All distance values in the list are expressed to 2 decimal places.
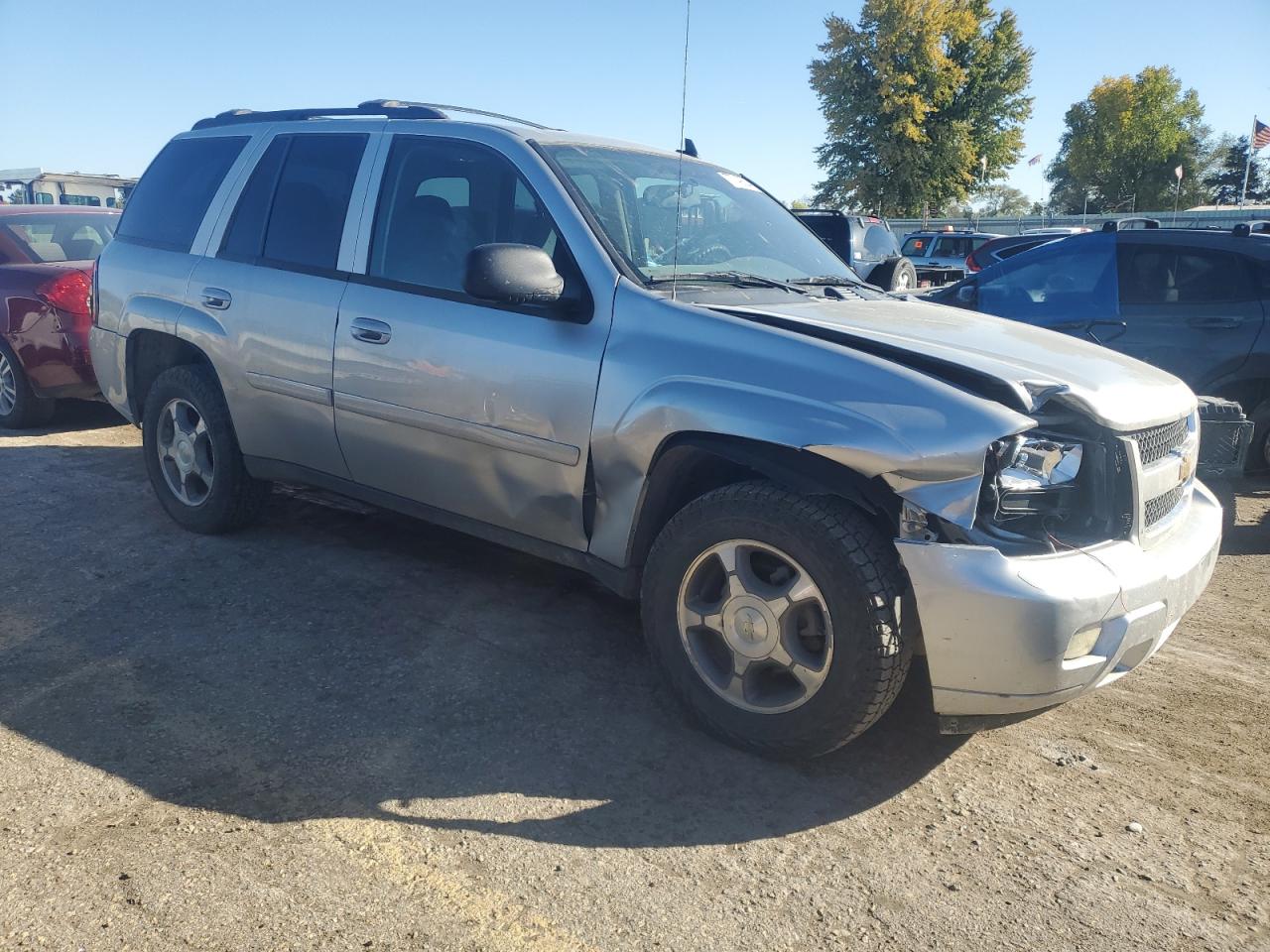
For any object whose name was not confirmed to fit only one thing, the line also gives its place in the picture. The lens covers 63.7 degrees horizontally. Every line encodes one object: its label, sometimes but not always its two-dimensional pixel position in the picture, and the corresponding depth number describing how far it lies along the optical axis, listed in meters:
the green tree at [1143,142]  73.06
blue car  6.38
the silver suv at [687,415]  2.74
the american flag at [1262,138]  31.18
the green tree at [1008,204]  105.02
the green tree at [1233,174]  77.12
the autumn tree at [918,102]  46.47
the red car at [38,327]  7.16
